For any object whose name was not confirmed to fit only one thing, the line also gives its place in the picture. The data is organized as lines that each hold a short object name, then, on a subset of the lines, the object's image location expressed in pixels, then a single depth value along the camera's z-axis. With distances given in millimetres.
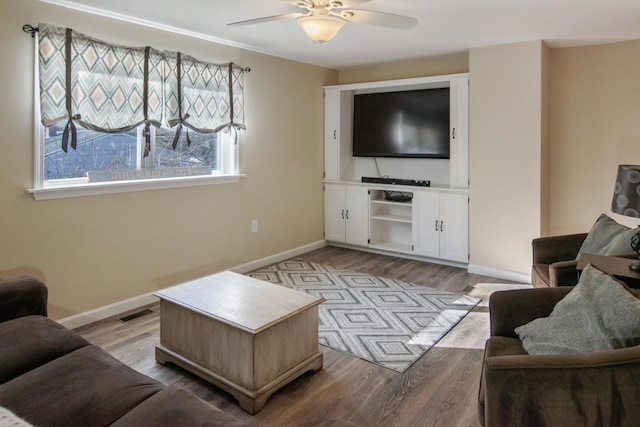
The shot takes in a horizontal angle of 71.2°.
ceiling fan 2631
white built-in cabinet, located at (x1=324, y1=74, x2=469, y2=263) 4629
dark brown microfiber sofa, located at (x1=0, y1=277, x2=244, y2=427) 1424
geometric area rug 2928
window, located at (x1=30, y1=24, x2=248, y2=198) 3035
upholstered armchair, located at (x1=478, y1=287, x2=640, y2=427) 1389
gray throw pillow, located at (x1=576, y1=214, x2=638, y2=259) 2615
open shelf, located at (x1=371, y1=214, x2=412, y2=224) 5137
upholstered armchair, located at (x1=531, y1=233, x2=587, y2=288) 3094
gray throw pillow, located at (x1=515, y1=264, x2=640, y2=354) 1509
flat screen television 4828
